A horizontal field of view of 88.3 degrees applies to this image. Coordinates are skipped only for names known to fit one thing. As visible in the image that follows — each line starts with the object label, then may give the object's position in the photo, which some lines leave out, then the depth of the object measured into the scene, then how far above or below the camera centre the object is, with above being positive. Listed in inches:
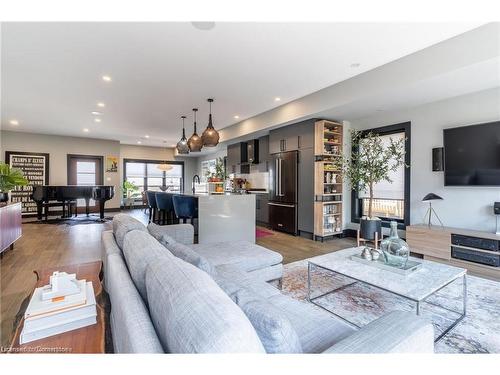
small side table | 43.1 -27.3
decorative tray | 88.9 -28.7
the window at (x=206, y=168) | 430.1 +33.6
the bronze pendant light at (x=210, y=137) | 178.5 +34.9
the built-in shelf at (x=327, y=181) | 205.6 +4.8
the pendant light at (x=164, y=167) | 406.3 +31.2
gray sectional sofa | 28.9 -18.1
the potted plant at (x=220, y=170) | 358.9 +23.6
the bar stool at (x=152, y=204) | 264.5 -18.5
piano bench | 284.0 -22.3
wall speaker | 161.8 +17.8
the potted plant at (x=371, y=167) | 114.3 +9.0
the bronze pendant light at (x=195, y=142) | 199.6 +34.4
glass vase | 94.3 -23.5
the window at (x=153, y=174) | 428.5 +22.2
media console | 128.3 -32.6
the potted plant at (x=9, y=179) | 148.6 +4.4
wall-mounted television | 140.7 +18.5
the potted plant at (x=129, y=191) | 414.8 -7.3
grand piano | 272.8 -8.0
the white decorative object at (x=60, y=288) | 54.7 -22.5
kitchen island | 172.2 -21.3
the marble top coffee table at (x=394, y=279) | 77.1 -30.1
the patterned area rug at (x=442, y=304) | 75.8 -44.6
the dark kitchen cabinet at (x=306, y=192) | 210.2 -4.2
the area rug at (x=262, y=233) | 223.1 -41.7
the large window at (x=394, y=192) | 181.8 -4.0
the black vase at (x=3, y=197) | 165.2 -7.2
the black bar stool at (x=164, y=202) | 226.7 -13.9
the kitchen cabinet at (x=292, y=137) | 210.5 +44.1
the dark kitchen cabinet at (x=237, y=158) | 309.6 +35.9
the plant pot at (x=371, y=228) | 118.5 -18.9
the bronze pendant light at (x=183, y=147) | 224.8 +35.0
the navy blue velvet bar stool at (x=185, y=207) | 185.3 -14.7
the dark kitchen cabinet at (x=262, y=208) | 271.2 -23.4
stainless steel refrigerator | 226.4 -3.9
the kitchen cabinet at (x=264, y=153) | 275.7 +37.2
